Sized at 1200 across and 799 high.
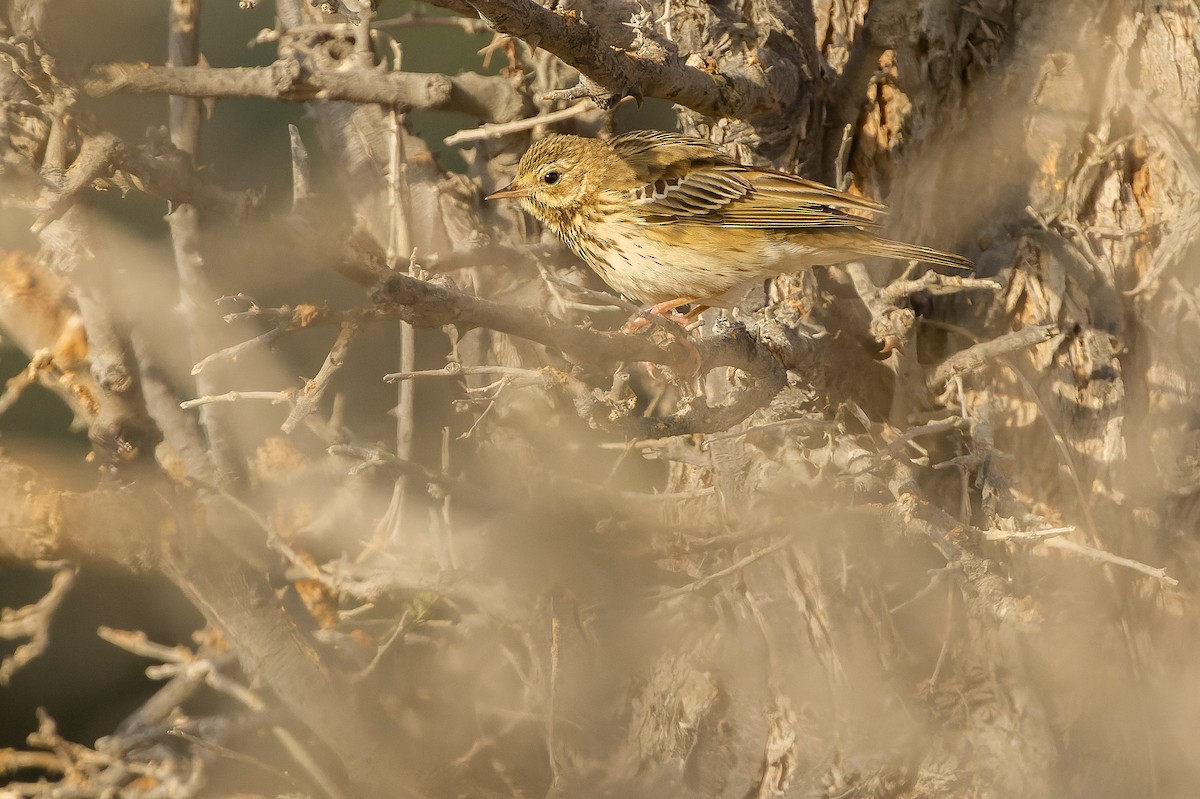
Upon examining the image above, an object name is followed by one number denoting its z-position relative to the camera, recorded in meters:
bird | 6.80
